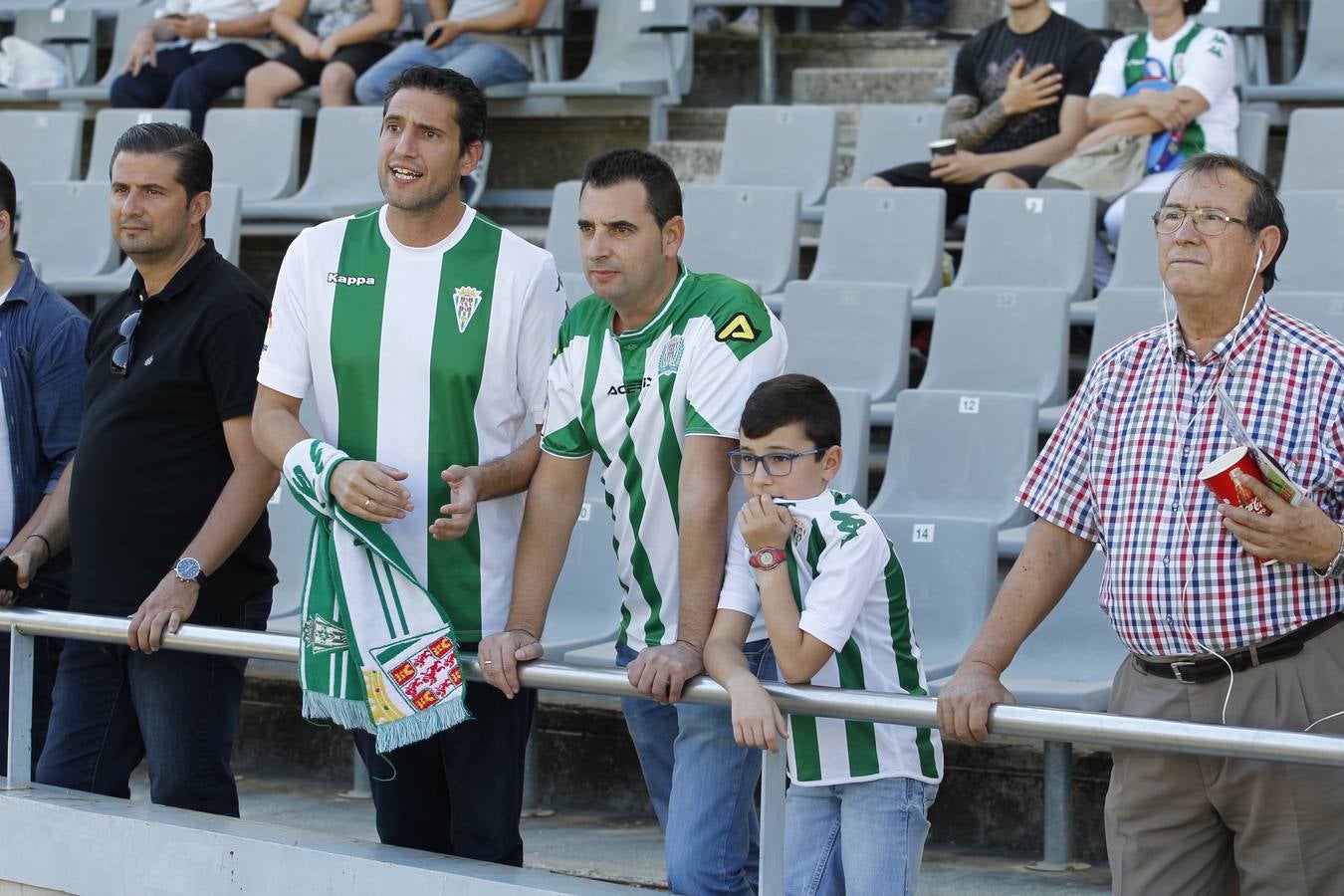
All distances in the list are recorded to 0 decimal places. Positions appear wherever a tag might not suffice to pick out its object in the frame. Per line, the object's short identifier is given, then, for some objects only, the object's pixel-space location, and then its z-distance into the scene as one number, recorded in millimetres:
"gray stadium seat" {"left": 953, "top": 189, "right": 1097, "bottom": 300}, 12445
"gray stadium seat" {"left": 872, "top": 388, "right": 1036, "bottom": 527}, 10039
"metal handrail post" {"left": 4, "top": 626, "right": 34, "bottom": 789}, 6852
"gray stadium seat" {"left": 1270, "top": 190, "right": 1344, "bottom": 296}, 11594
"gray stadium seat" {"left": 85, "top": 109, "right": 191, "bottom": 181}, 16094
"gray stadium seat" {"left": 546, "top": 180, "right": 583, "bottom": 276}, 13781
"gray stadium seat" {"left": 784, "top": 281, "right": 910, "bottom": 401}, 11656
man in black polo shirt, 6785
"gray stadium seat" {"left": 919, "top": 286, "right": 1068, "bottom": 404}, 11250
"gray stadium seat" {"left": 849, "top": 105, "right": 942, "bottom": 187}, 14594
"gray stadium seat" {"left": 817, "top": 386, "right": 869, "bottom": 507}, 9875
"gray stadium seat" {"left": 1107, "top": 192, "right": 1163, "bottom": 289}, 11977
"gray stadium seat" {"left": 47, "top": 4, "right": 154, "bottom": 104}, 18047
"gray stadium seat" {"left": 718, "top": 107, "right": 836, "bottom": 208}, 14820
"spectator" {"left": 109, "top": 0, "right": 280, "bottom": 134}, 16703
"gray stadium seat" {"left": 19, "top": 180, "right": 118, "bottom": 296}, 15172
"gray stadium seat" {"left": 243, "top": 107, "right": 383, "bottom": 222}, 15227
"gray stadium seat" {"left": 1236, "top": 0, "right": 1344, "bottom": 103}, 14547
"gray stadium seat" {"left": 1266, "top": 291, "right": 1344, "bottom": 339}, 10211
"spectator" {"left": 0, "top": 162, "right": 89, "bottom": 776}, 7820
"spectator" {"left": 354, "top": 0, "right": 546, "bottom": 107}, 15633
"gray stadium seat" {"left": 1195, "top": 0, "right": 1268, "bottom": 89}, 14867
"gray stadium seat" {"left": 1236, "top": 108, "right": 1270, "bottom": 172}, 13008
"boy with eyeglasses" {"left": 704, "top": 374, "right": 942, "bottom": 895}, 5555
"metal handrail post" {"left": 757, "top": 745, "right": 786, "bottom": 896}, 5395
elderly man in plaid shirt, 5187
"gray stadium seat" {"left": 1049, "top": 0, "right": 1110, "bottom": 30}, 16141
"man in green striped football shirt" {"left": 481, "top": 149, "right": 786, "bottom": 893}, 5848
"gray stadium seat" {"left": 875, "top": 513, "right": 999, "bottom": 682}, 8805
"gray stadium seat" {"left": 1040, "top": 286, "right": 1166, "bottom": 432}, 10867
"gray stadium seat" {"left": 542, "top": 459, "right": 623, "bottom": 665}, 9805
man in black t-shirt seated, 13297
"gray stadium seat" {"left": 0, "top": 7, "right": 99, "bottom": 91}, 18578
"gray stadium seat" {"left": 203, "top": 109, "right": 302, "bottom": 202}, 15664
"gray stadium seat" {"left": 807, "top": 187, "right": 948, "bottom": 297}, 12961
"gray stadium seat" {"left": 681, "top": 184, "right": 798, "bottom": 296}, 13281
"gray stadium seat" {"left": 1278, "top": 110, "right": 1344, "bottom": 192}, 12883
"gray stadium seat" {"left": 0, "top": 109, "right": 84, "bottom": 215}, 16469
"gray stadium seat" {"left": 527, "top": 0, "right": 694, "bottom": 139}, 16016
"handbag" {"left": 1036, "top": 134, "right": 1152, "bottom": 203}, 12797
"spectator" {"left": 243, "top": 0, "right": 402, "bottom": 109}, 16156
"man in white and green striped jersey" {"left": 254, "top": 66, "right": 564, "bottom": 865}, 6258
